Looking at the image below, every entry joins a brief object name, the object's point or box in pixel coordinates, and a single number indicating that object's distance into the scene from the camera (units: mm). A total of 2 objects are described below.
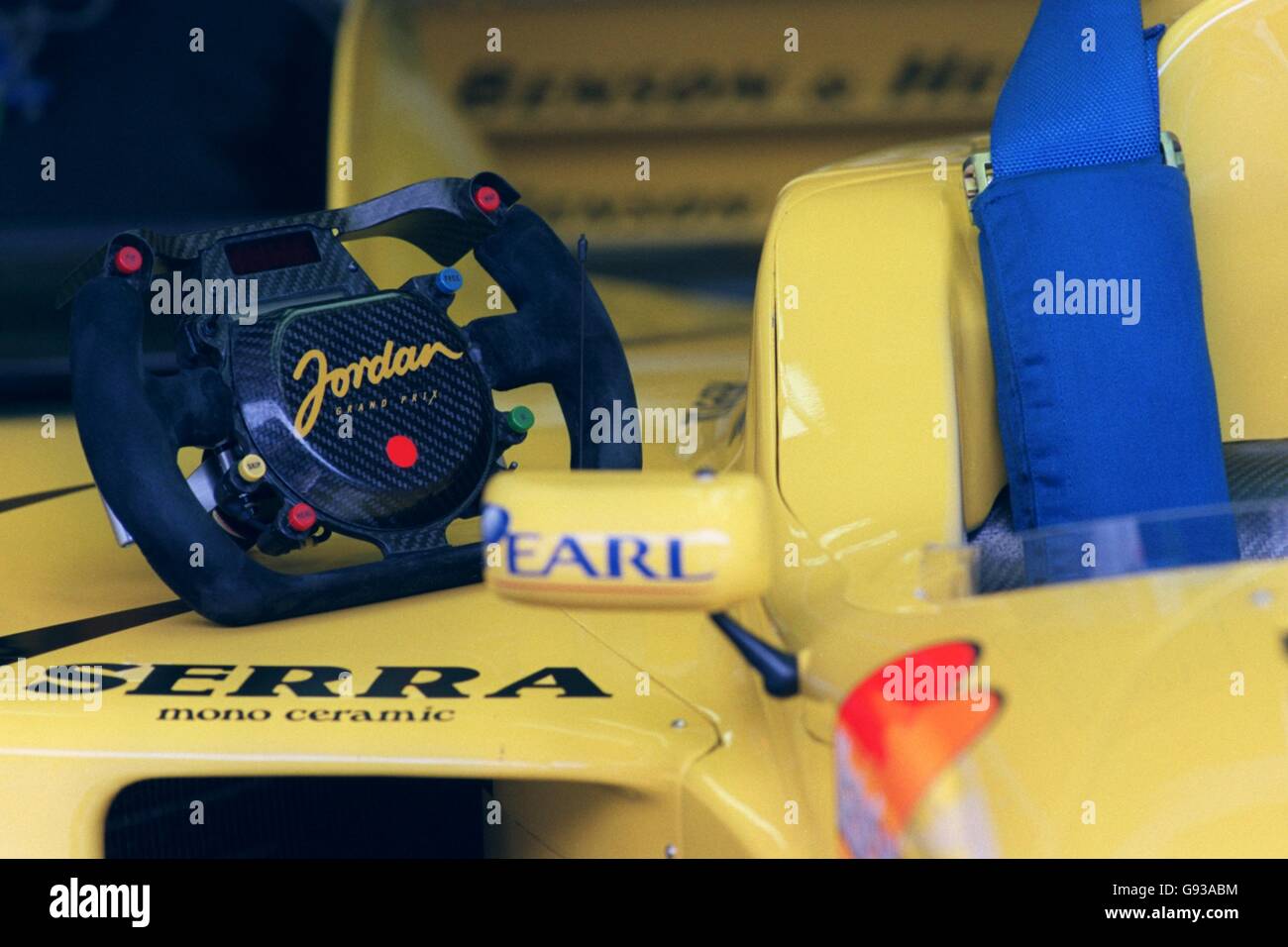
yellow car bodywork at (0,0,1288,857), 829
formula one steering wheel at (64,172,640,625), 1248
